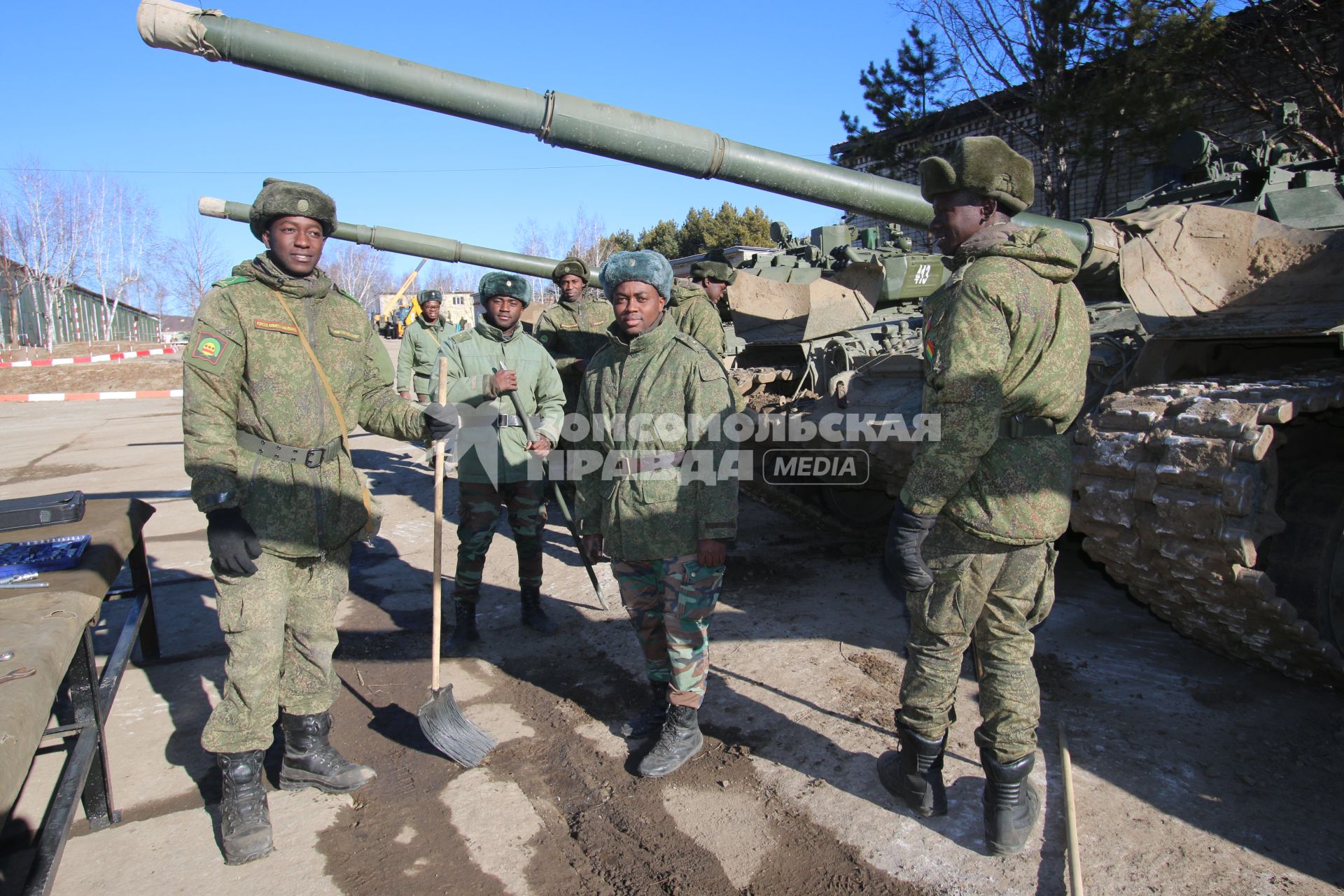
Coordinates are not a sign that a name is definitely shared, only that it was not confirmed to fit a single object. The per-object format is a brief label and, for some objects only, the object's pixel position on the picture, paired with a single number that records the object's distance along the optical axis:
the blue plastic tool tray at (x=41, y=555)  2.88
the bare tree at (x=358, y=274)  49.53
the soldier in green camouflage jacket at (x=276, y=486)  2.70
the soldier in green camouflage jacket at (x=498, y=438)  4.40
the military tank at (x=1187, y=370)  3.03
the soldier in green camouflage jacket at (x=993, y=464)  2.42
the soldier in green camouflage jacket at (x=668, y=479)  3.08
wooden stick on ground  2.26
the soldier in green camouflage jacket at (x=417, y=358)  7.24
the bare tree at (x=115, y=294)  44.31
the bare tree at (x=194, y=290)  45.09
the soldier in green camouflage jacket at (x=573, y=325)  6.05
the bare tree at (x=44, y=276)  38.16
